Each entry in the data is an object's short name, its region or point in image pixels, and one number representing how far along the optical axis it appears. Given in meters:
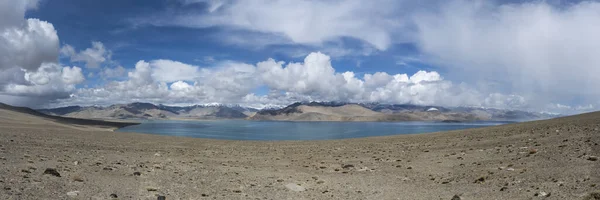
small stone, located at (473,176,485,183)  13.82
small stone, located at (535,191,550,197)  10.49
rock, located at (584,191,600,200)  9.26
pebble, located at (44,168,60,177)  11.30
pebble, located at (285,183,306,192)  13.33
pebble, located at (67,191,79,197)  9.30
